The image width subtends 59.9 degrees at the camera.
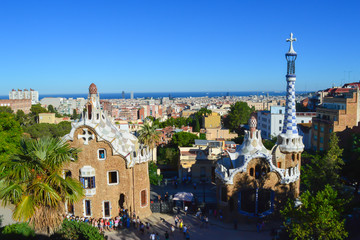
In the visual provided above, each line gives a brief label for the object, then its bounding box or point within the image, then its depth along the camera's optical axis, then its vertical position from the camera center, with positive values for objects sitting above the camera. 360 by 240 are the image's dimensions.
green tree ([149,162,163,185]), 43.88 -11.65
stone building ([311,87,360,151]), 62.91 -5.06
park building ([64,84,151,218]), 30.25 -6.89
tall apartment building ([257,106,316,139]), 88.25 -7.28
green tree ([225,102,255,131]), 114.38 -7.58
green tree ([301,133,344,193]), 30.28 -7.80
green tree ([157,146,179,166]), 56.38 -11.58
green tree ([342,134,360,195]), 39.09 -9.70
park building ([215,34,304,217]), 30.88 -8.07
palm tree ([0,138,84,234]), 17.25 -5.05
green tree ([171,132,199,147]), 65.62 -9.41
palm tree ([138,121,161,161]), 50.66 -6.54
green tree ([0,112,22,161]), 39.19 -5.57
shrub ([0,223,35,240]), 21.28 -9.44
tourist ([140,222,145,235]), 28.82 -12.29
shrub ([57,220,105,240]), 21.73 -9.59
